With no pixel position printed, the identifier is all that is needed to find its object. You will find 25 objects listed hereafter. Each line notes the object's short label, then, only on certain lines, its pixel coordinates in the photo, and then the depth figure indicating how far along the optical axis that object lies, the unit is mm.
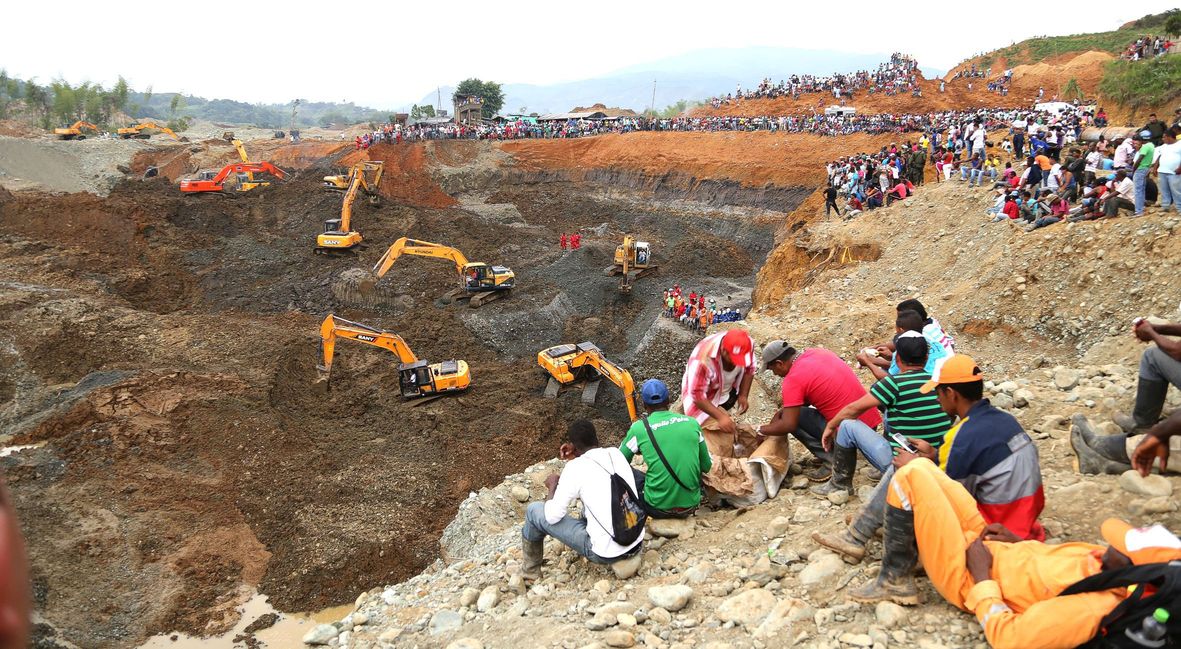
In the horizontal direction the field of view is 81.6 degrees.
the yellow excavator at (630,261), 24188
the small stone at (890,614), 3930
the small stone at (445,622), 5750
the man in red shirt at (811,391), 5746
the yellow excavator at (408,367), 15828
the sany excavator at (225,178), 33156
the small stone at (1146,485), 4188
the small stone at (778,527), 5405
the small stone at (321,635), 6402
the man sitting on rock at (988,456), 3934
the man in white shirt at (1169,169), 9078
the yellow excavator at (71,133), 45869
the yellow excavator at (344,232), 26391
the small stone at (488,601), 5897
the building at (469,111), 58534
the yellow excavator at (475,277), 22719
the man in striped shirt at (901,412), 5086
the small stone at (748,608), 4488
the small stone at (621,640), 4547
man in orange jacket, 3031
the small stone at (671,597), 4801
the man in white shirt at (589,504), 5215
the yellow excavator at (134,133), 51531
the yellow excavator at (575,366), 16188
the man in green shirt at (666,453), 5488
